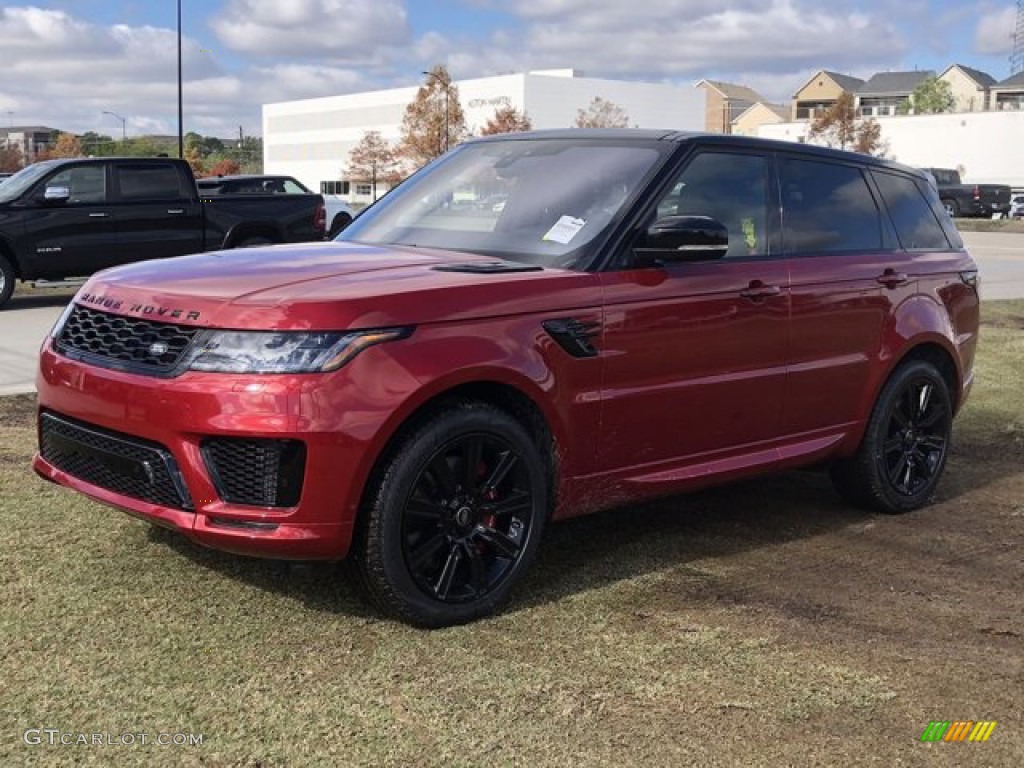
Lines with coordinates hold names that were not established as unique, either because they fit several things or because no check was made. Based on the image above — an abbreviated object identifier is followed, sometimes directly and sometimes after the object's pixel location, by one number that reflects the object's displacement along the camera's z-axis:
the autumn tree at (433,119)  71.75
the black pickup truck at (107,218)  13.70
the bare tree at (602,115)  82.94
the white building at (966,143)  73.31
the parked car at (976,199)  46.31
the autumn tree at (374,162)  84.25
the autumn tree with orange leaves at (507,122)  74.38
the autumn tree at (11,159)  92.25
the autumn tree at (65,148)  101.14
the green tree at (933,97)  106.94
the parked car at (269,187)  18.88
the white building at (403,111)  84.75
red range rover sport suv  3.53
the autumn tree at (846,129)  75.94
